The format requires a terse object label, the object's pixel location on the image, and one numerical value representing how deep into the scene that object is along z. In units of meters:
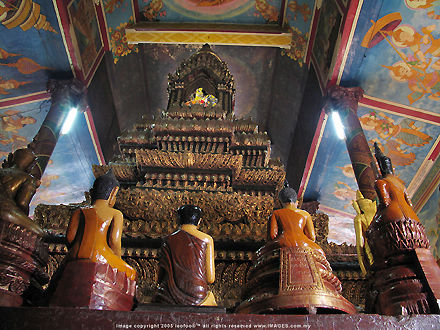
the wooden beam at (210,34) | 9.55
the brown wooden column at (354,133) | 5.36
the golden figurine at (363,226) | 2.35
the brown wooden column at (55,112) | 5.78
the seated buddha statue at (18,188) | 1.67
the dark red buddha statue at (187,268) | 1.62
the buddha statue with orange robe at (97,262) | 1.35
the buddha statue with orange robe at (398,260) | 1.67
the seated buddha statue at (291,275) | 1.49
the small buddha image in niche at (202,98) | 6.23
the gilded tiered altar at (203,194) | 2.46
